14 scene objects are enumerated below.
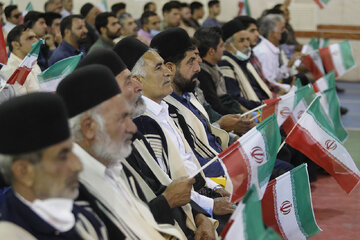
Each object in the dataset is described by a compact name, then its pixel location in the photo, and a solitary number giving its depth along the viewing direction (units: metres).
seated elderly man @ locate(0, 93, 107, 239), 3.14
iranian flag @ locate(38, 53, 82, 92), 7.77
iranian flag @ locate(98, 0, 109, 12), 19.28
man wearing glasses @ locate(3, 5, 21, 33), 16.63
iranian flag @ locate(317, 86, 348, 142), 10.09
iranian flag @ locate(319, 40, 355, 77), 14.06
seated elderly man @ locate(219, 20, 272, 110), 10.97
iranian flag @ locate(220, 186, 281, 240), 3.71
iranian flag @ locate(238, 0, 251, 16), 21.85
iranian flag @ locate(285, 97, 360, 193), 7.21
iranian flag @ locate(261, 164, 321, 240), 6.40
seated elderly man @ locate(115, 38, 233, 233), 5.65
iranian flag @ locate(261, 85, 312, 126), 8.39
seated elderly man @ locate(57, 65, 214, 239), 3.91
